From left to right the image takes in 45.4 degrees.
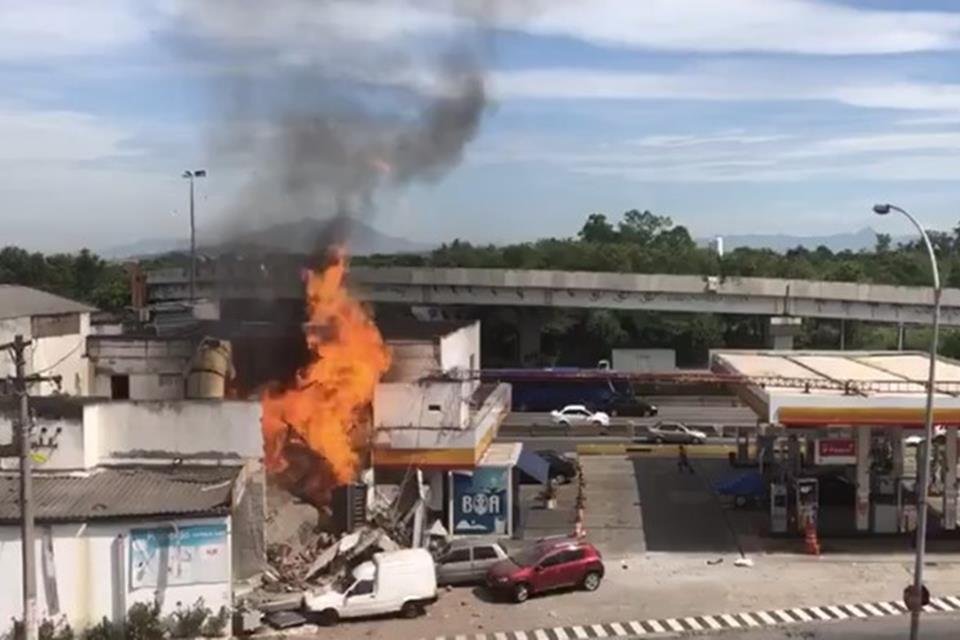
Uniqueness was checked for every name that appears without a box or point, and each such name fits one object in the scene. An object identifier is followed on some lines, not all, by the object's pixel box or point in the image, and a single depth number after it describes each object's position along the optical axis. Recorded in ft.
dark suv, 226.38
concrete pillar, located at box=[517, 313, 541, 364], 316.60
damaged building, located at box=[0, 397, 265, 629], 87.61
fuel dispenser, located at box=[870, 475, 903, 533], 121.90
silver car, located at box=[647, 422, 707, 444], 186.91
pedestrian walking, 159.02
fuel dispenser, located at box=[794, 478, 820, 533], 119.65
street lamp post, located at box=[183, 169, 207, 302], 252.26
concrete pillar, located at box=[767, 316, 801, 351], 274.36
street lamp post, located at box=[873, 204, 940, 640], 77.00
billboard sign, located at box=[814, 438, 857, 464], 122.52
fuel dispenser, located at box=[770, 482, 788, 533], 122.11
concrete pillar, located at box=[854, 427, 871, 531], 121.19
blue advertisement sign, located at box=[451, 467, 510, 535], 122.93
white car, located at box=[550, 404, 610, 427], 207.21
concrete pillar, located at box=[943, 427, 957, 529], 119.55
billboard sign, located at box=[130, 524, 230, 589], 89.30
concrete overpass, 273.13
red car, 100.94
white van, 94.68
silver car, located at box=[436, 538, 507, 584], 105.40
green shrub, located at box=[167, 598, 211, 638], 89.20
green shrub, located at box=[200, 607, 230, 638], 90.02
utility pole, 74.64
